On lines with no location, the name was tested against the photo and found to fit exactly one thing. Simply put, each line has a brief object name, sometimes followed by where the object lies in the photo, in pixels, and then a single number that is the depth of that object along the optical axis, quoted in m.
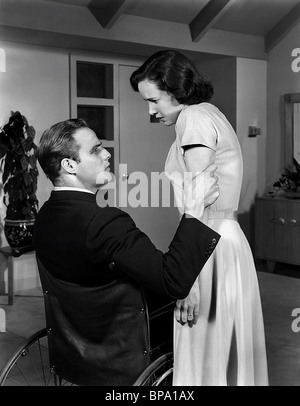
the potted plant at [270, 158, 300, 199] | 6.33
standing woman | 2.00
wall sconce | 6.83
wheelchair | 1.85
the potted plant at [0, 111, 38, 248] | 5.20
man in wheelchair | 1.69
